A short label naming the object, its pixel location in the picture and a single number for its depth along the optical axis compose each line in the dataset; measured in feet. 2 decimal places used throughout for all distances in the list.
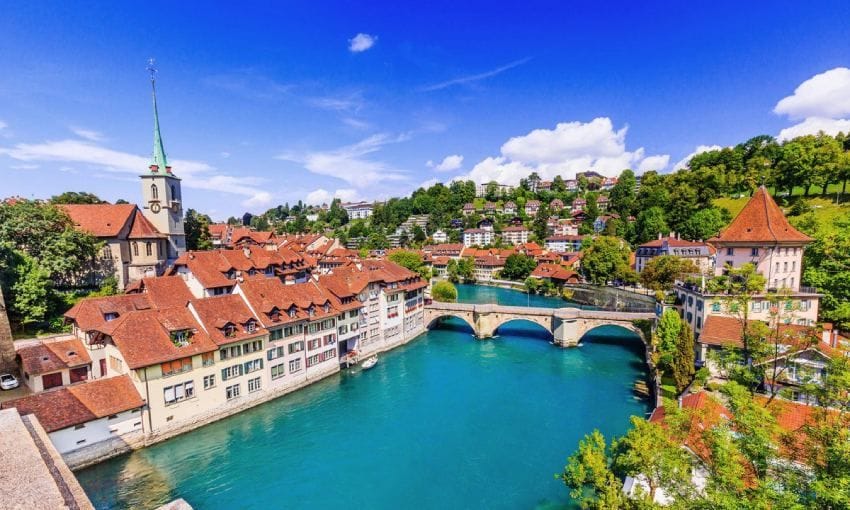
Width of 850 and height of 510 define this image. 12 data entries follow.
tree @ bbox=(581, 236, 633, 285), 257.14
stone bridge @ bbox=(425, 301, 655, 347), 157.41
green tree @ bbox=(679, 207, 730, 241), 263.49
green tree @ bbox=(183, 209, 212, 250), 220.43
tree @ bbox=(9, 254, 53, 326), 109.40
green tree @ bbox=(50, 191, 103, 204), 224.74
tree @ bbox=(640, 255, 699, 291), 201.77
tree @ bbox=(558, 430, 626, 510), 48.75
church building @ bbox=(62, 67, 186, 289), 150.20
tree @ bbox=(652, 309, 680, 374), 112.06
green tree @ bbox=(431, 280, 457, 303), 217.36
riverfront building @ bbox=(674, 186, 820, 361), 112.06
